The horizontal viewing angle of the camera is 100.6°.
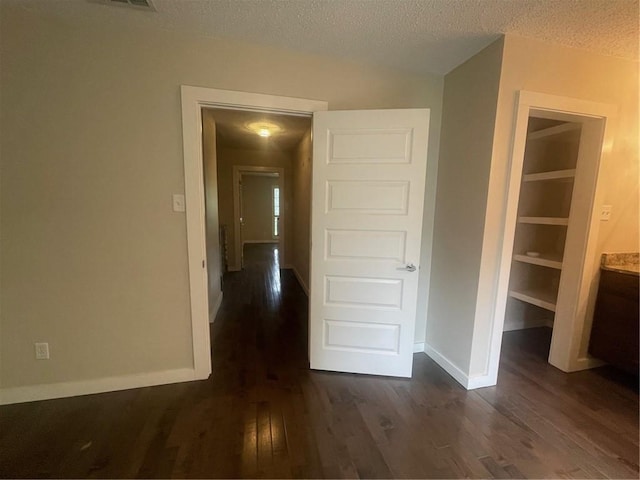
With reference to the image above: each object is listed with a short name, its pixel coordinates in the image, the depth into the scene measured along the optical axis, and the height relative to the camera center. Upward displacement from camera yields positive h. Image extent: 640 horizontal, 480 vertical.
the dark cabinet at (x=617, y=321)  2.04 -0.83
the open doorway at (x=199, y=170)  1.84 +0.25
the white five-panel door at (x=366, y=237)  1.96 -0.21
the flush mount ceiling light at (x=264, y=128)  3.47 +1.08
